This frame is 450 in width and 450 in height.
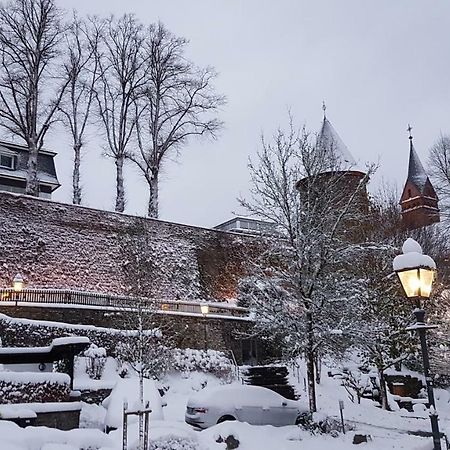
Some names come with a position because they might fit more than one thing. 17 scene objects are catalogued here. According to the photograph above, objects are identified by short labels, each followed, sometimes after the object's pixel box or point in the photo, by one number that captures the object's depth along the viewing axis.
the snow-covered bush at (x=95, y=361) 15.02
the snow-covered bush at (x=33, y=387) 9.59
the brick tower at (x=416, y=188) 38.94
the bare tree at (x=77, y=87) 24.34
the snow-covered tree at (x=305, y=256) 12.41
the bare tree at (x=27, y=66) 21.64
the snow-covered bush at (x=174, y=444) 7.34
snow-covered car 10.62
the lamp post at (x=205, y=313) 18.72
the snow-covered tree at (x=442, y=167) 22.71
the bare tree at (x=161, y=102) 26.23
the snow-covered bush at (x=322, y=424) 10.56
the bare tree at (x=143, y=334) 15.51
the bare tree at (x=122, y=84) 25.64
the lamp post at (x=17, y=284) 16.17
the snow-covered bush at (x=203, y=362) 16.97
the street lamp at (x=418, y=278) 6.23
